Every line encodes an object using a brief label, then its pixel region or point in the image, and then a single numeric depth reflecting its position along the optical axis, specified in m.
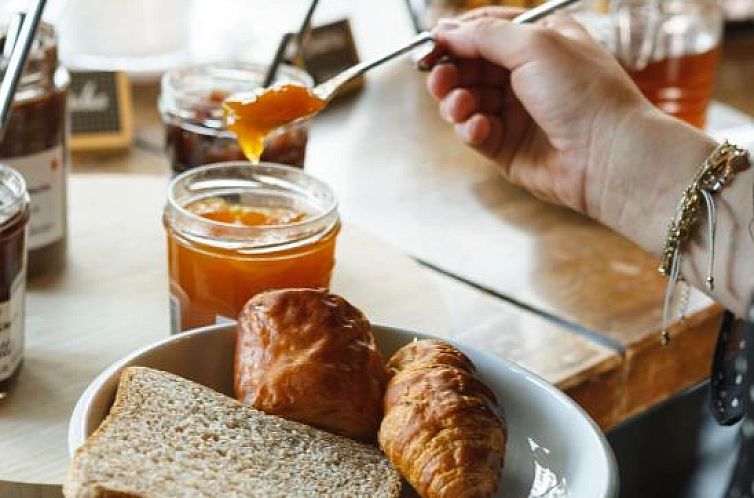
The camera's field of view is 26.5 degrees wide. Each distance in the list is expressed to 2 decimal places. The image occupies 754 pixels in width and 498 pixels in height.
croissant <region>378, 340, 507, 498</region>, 0.55
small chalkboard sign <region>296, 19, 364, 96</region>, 1.11
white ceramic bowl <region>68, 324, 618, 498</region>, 0.57
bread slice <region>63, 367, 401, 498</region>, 0.53
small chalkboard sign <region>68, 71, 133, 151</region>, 1.01
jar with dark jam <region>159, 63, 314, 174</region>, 0.81
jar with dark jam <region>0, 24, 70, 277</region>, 0.77
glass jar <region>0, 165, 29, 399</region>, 0.66
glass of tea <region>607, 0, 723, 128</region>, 1.01
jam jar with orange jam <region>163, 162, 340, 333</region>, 0.69
